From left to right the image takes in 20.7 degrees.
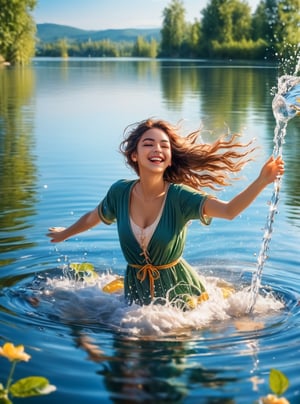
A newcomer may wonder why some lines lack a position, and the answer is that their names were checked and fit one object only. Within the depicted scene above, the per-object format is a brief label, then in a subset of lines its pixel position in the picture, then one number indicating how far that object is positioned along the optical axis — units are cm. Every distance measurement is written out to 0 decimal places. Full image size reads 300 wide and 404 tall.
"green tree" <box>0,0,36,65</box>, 6475
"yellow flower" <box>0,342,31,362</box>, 278
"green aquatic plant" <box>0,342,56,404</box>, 282
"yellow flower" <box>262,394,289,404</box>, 262
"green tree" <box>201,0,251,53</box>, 9419
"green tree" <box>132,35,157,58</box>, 12050
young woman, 481
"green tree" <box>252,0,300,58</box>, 5308
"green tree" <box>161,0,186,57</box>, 11412
